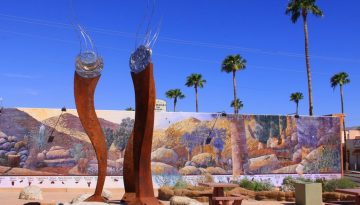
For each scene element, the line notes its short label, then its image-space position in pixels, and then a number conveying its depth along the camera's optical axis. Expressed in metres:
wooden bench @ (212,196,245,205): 12.84
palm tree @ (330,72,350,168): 57.66
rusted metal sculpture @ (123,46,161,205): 11.57
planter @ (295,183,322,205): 16.08
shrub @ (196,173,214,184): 25.77
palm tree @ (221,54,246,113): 46.47
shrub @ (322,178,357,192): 21.03
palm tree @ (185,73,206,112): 58.78
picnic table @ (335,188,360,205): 12.53
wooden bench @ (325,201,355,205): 13.98
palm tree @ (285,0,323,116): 35.75
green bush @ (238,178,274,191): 22.35
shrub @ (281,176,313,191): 23.48
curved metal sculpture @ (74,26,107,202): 13.74
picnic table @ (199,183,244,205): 12.93
